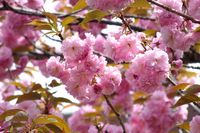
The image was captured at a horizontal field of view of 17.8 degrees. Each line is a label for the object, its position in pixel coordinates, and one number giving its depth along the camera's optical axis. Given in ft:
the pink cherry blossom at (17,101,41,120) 12.61
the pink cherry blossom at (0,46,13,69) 17.86
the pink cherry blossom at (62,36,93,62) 9.27
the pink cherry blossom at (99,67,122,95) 9.96
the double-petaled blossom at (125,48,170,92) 9.04
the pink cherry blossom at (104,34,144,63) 9.67
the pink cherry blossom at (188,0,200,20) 9.24
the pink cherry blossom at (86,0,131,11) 8.69
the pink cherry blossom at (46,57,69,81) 10.11
